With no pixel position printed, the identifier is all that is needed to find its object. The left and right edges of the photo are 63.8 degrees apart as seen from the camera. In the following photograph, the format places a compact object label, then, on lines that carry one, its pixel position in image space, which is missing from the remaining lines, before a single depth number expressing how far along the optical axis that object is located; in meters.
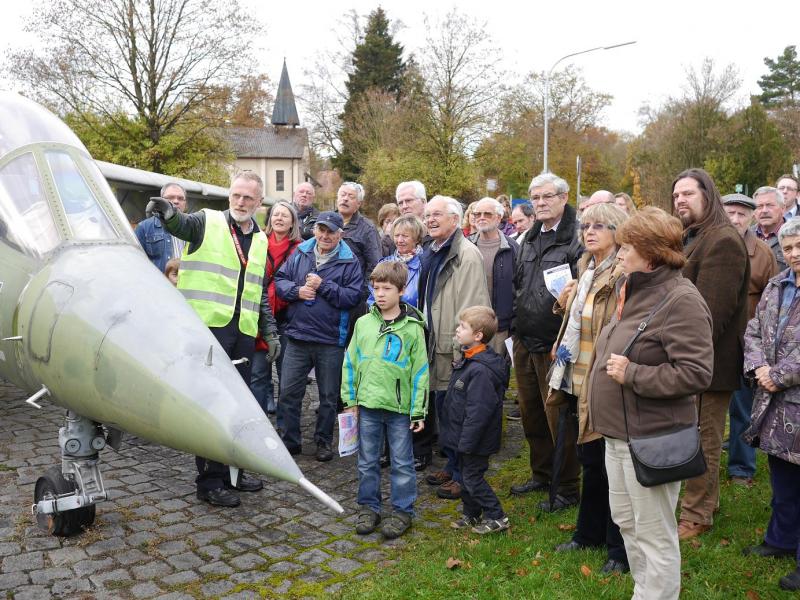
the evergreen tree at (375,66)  46.19
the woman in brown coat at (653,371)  2.83
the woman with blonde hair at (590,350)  3.64
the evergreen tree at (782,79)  48.00
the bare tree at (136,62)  25.48
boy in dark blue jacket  4.11
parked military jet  2.86
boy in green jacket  4.30
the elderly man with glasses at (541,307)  4.56
